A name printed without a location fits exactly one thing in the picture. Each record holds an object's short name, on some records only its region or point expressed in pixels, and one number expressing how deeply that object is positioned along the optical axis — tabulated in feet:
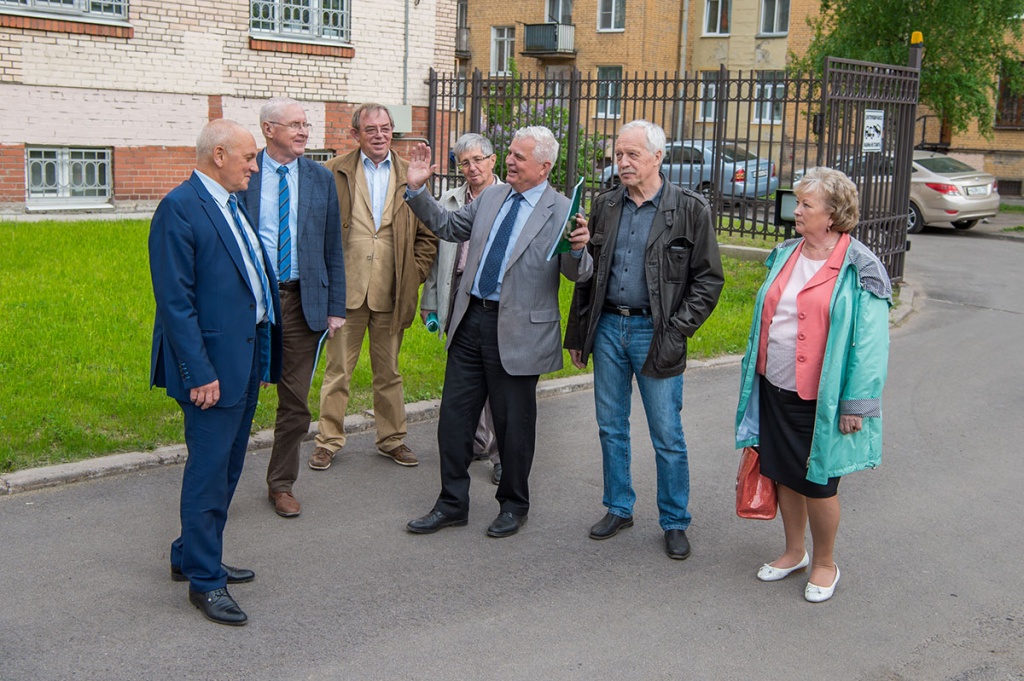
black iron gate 39.29
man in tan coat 20.77
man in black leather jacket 16.97
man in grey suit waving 17.49
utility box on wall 55.57
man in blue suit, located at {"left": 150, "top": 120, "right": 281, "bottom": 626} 14.06
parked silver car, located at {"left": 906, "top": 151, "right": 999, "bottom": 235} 69.36
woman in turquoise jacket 15.16
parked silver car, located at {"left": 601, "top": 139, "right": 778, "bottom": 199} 66.80
